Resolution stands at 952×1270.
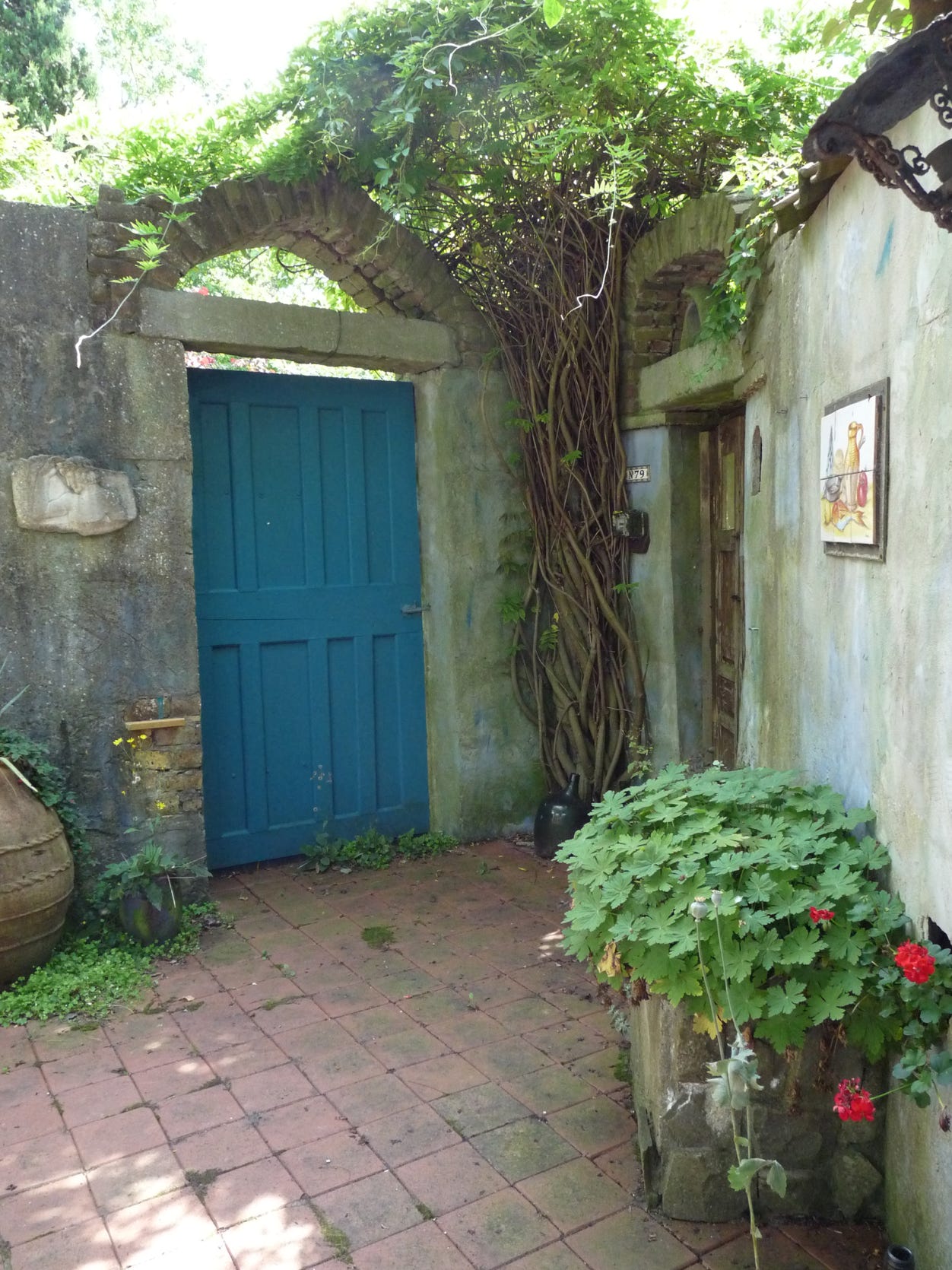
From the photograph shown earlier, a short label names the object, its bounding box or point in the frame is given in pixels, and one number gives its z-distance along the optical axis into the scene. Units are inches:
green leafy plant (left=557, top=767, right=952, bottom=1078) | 83.6
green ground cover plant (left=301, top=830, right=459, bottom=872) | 195.9
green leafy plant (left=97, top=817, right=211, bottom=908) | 156.9
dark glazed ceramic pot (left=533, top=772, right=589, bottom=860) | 195.9
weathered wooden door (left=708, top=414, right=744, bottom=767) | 175.2
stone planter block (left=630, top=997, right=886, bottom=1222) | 90.5
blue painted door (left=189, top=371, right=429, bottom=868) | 186.5
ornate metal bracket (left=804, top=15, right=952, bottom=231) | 62.8
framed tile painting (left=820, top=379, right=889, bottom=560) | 93.0
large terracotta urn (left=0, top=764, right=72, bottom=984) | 138.2
